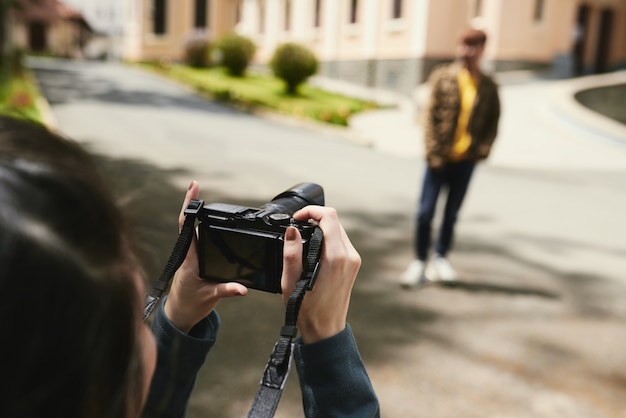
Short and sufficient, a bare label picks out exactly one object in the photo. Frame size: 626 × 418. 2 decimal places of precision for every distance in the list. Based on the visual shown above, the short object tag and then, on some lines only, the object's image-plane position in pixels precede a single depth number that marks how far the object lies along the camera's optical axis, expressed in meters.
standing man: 4.76
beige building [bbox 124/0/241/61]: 38.12
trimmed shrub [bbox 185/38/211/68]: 31.41
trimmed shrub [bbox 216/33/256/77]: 26.73
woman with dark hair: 0.59
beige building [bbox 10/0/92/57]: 53.77
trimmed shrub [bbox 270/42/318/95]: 21.55
